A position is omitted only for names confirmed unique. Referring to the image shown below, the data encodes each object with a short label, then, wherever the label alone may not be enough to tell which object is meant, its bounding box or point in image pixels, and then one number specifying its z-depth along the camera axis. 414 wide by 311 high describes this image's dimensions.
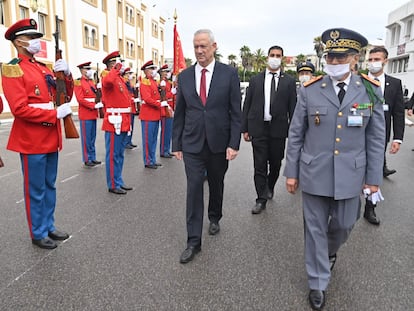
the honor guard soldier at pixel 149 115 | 7.32
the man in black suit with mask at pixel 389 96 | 4.43
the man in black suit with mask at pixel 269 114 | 4.77
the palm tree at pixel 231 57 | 89.78
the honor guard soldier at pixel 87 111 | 7.23
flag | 10.58
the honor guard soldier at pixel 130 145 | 9.67
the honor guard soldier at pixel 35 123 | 3.27
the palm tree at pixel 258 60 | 85.19
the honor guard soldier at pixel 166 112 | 8.11
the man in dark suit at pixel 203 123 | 3.43
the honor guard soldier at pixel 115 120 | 5.47
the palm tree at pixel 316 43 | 63.97
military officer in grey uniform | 2.60
